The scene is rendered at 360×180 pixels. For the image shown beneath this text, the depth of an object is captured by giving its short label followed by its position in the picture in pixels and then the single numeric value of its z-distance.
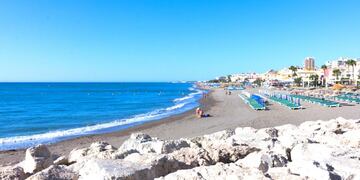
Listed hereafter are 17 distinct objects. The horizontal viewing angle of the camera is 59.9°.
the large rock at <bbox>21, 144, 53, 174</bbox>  5.18
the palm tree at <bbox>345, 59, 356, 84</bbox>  71.88
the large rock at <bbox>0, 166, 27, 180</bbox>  4.19
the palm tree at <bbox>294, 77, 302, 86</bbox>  82.50
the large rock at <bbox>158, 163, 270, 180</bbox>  3.38
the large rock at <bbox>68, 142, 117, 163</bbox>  5.33
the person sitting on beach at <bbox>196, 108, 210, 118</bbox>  25.46
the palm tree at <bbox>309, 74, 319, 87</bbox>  75.61
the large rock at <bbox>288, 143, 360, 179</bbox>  3.58
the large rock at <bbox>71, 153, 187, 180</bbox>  3.59
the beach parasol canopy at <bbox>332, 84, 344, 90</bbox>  51.48
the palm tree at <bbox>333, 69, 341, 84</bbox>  72.98
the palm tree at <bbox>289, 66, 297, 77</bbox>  94.64
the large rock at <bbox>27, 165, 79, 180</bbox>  3.91
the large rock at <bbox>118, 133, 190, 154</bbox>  5.71
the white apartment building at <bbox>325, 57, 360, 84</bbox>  68.94
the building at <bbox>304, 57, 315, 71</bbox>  160.48
